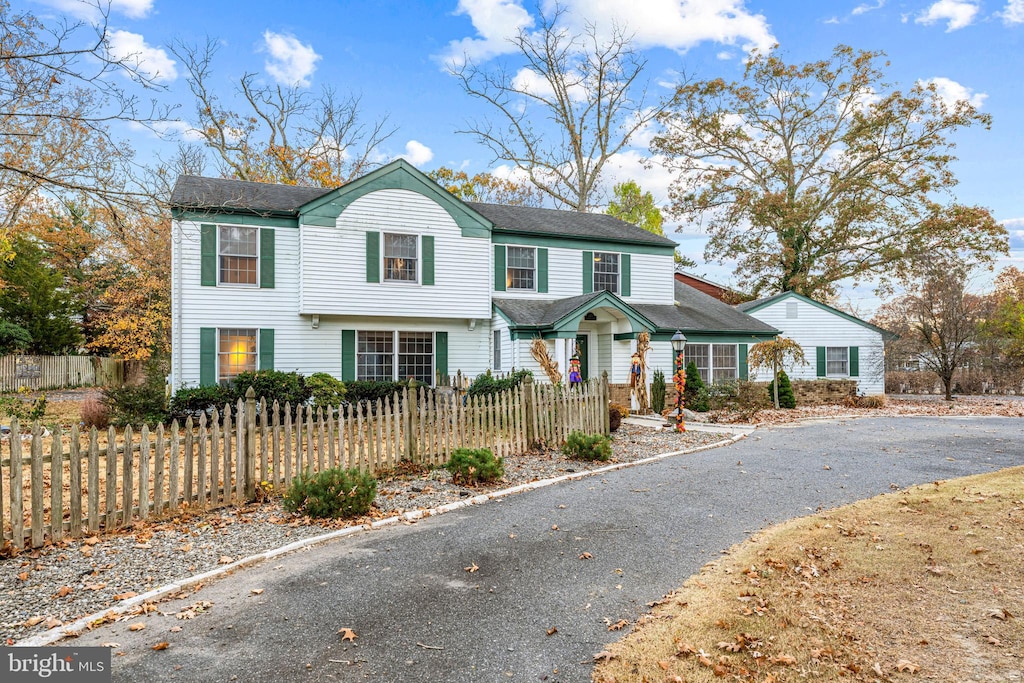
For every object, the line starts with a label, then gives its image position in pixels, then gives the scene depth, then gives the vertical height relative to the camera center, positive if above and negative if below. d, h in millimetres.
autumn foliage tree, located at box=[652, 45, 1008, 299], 28031 +9412
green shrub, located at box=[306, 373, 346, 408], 14133 -743
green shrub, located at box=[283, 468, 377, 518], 6742 -1616
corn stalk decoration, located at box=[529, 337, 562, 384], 16094 -83
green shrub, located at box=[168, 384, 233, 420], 13892 -959
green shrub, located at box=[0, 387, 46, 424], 12352 -1145
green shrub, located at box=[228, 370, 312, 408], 14125 -645
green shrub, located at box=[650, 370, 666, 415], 18531 -1250
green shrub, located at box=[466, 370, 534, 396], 14889 -673
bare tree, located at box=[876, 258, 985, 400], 23984 +1580
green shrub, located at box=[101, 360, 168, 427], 12711 -954
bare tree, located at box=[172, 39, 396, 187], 29797 +12346
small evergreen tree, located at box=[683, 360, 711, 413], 19125 -1262
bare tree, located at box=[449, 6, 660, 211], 30250 +13801
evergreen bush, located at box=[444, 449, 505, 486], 8430 -1612
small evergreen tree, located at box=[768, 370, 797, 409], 20844 -1364
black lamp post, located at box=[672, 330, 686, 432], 14039 -545
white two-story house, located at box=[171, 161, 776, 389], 15836 +2138
